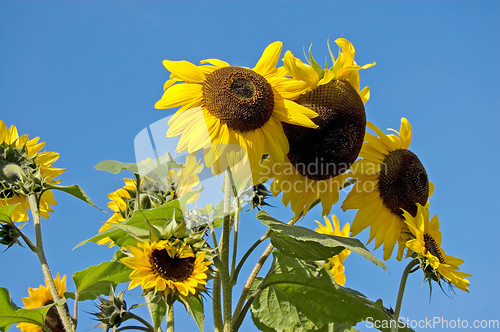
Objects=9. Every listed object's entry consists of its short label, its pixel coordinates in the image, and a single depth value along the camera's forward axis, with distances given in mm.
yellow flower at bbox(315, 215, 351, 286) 3332
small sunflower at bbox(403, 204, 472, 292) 2551
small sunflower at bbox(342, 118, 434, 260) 2775
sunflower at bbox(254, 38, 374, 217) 2346
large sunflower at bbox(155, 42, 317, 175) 2176
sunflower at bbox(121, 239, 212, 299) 1872
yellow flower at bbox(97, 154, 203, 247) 2330
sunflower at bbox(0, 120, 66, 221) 2484
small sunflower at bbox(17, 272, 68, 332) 2525
